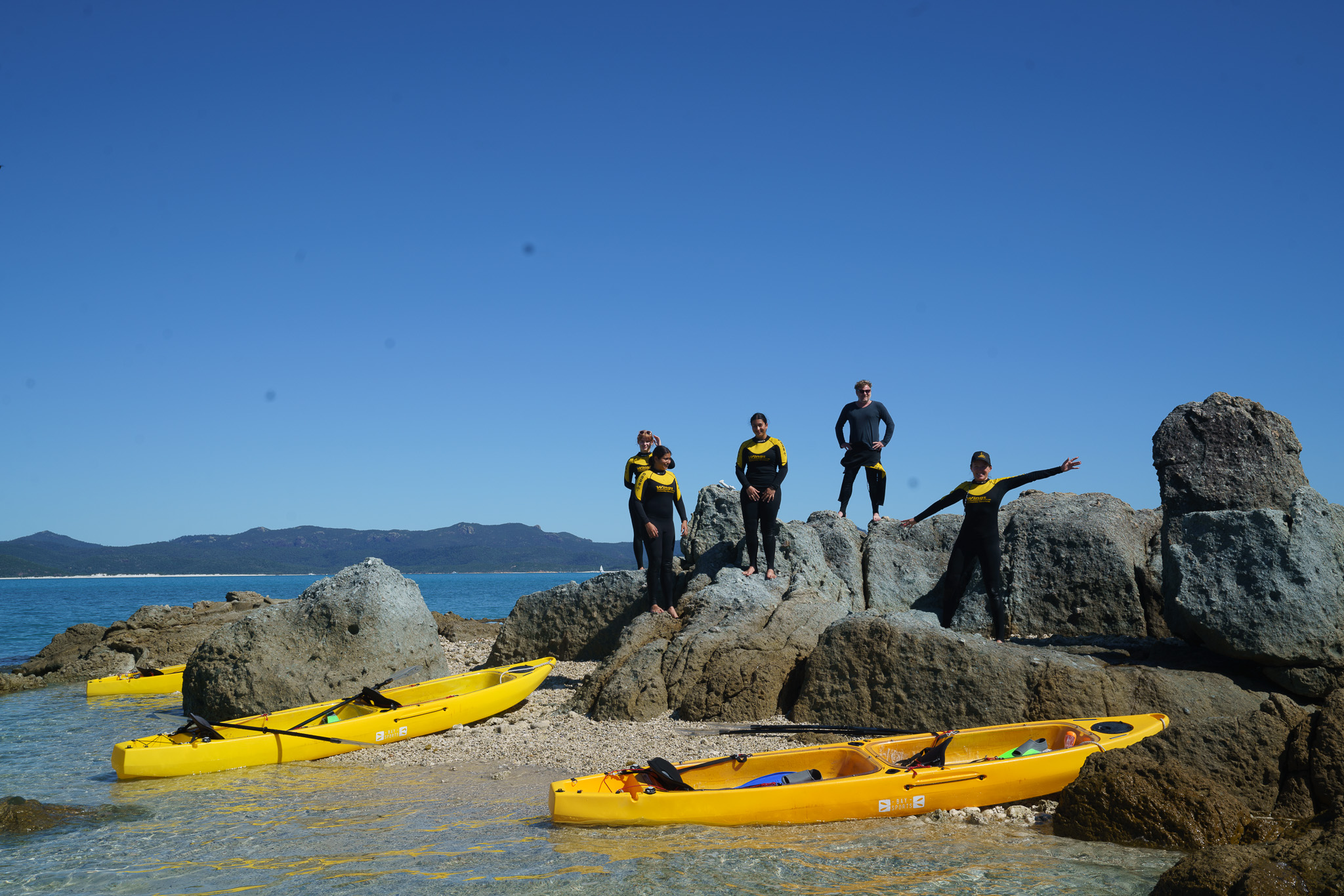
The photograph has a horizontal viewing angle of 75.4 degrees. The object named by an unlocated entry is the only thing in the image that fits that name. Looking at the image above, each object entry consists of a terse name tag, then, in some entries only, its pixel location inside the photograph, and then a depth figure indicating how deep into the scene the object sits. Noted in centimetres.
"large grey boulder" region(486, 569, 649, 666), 1235
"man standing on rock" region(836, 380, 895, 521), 1177
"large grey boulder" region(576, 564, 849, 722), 894
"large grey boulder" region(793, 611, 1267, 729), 748
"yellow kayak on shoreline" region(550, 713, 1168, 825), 598
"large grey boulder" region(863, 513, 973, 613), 1223
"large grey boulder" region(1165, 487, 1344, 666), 741
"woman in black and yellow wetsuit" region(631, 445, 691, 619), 1112
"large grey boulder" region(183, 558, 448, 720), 1024
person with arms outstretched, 895
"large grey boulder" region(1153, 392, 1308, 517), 857
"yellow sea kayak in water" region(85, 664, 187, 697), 1530
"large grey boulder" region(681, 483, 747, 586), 1245
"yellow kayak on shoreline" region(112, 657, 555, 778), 847
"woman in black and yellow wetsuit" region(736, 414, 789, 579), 1077
